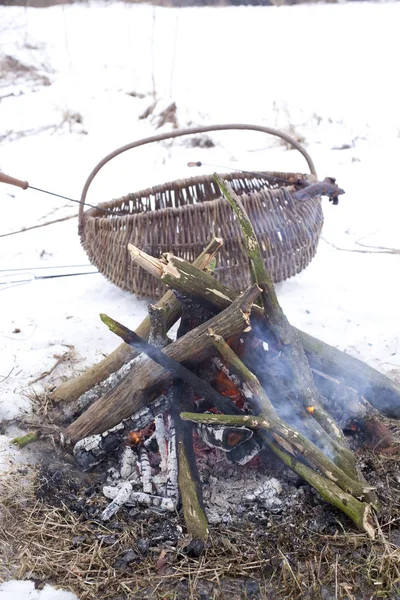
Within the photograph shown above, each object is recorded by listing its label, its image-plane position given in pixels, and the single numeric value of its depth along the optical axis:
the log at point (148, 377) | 2.15
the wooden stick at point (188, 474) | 1.95
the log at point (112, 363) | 2.60
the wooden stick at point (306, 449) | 1.95
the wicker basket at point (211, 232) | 3.38
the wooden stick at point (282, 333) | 2.23
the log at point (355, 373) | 2.49
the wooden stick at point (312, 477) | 1.88
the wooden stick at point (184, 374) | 2.18
